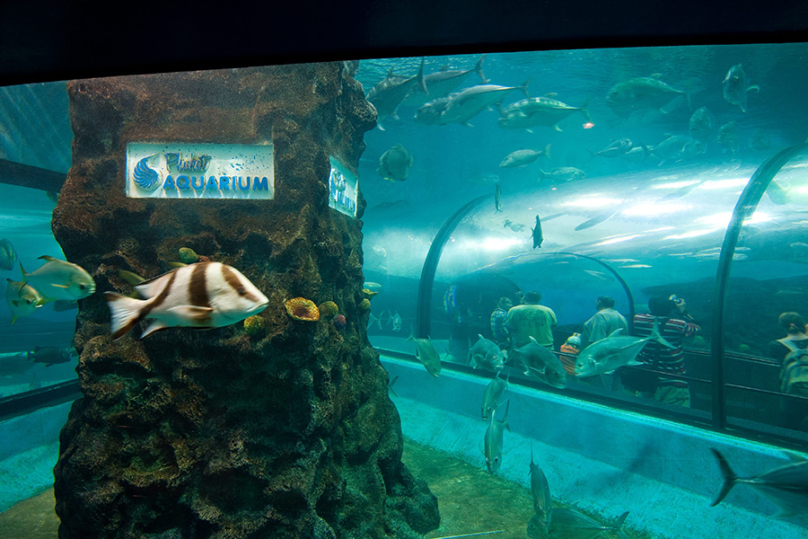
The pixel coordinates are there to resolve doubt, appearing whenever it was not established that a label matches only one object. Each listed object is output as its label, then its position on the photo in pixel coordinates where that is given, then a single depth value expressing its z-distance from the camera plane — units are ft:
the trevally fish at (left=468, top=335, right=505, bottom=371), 18.53
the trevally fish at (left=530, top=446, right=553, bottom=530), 10.91
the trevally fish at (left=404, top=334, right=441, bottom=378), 17.53
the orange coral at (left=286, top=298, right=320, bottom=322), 9.25
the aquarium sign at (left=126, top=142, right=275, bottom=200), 10.72
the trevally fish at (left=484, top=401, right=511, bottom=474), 12.53
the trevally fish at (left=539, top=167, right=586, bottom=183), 37.37
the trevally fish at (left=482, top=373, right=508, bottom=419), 15.05
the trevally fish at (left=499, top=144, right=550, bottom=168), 29.04
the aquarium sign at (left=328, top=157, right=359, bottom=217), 12.96
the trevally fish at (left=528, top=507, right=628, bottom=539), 11.03
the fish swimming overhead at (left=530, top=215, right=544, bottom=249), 20.63
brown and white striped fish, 5.42
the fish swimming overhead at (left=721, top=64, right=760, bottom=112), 26.50
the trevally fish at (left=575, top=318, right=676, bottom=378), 14.29
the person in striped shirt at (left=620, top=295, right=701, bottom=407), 18.53
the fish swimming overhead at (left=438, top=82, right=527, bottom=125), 22.20
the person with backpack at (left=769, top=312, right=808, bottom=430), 14.75
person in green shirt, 21.26
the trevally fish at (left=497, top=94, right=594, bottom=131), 23.50
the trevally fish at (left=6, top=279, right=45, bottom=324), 13.79
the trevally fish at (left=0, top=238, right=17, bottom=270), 30.73
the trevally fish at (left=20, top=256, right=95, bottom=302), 9.95
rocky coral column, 8.84
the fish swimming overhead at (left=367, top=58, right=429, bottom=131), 23.53
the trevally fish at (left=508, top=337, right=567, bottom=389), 14.89
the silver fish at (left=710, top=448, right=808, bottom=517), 8.77
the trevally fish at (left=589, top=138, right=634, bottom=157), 39.42
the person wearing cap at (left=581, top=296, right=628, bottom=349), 19.57
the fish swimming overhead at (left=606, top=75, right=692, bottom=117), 27.22
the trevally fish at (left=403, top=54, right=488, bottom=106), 23.94
